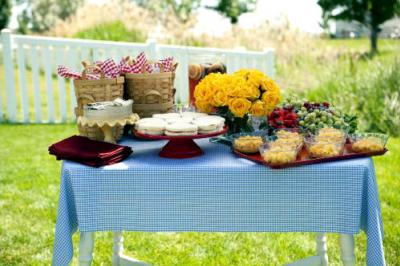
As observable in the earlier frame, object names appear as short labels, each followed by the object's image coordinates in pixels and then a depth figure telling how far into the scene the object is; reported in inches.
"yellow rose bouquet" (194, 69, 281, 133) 101.8
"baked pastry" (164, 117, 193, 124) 98.0
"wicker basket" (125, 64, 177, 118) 112.7
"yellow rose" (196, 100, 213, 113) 104.6
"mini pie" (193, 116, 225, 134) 94.3
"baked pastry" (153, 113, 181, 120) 102.0
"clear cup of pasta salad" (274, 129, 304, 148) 94.0
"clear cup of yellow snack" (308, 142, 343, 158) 92.5
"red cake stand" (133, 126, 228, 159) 96.8
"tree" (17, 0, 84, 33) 994.4
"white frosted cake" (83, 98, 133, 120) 101.4
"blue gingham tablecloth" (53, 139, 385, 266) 91.2
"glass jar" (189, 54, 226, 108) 120.2
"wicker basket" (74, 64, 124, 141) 106.7
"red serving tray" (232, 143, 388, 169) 90.2
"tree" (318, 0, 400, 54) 894.4
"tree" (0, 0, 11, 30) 903.1
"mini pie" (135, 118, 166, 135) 94.6
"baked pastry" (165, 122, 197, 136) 93.7
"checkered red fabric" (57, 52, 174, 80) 108.4
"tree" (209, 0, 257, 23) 886.4
